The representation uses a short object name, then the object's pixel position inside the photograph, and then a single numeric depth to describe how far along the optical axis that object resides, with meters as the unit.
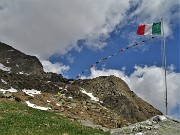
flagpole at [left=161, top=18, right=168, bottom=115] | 13.42
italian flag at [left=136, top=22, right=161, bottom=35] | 15.49
